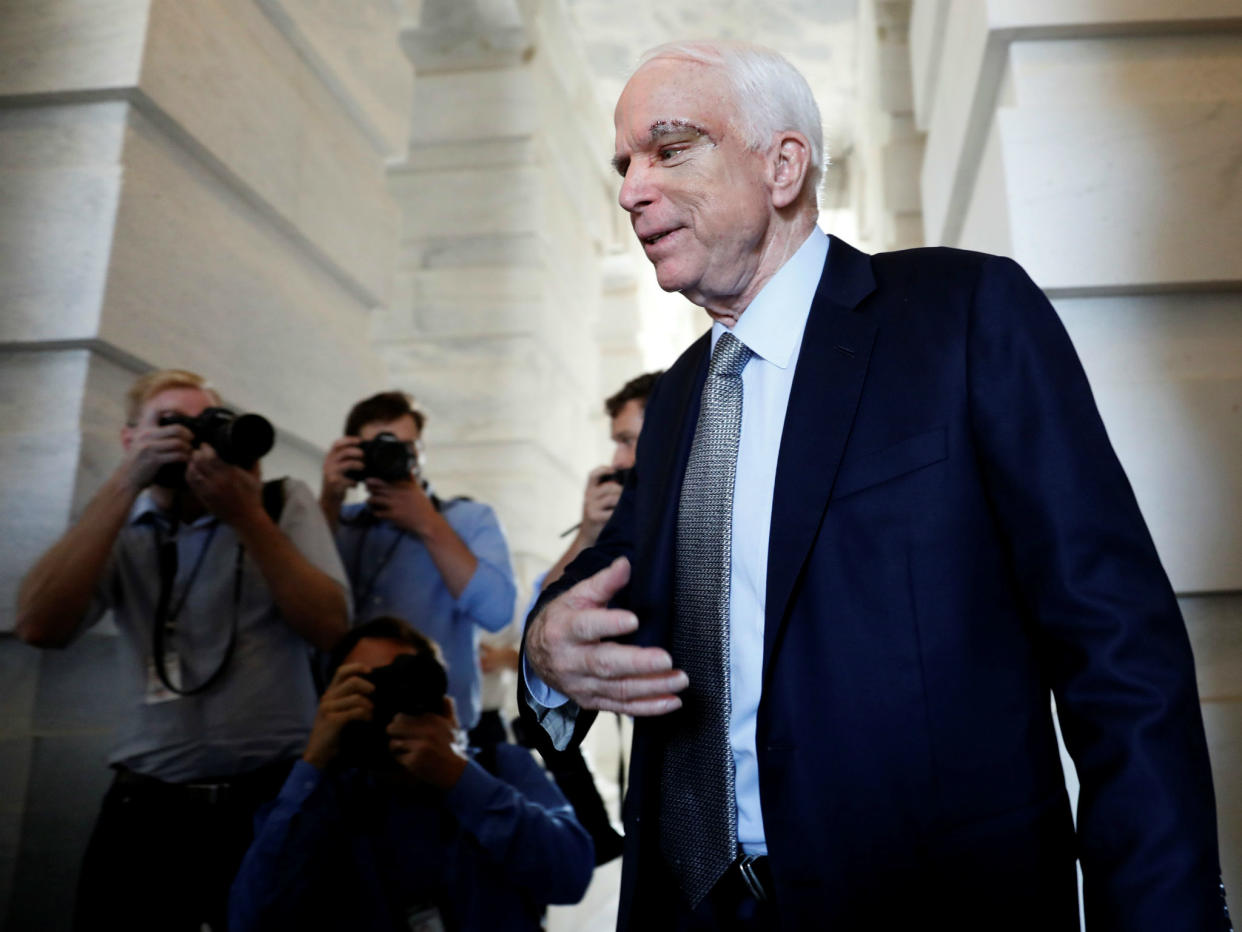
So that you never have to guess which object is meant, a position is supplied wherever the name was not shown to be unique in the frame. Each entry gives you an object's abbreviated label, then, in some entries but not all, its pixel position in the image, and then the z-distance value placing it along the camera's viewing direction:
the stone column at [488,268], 4.52
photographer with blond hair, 1.74
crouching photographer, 1.75
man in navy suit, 0.88
